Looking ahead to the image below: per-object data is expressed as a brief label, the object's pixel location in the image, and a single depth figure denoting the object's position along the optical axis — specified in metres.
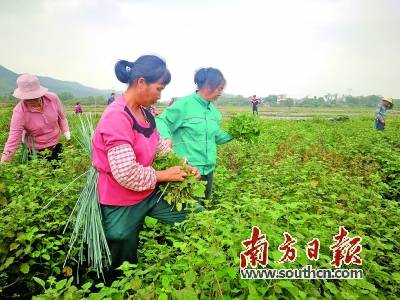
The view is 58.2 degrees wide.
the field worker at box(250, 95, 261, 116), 26.56
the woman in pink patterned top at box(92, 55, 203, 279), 2.43
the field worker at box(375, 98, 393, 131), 11.84
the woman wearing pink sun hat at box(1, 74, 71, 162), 4.52
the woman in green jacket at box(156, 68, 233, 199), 3.75
